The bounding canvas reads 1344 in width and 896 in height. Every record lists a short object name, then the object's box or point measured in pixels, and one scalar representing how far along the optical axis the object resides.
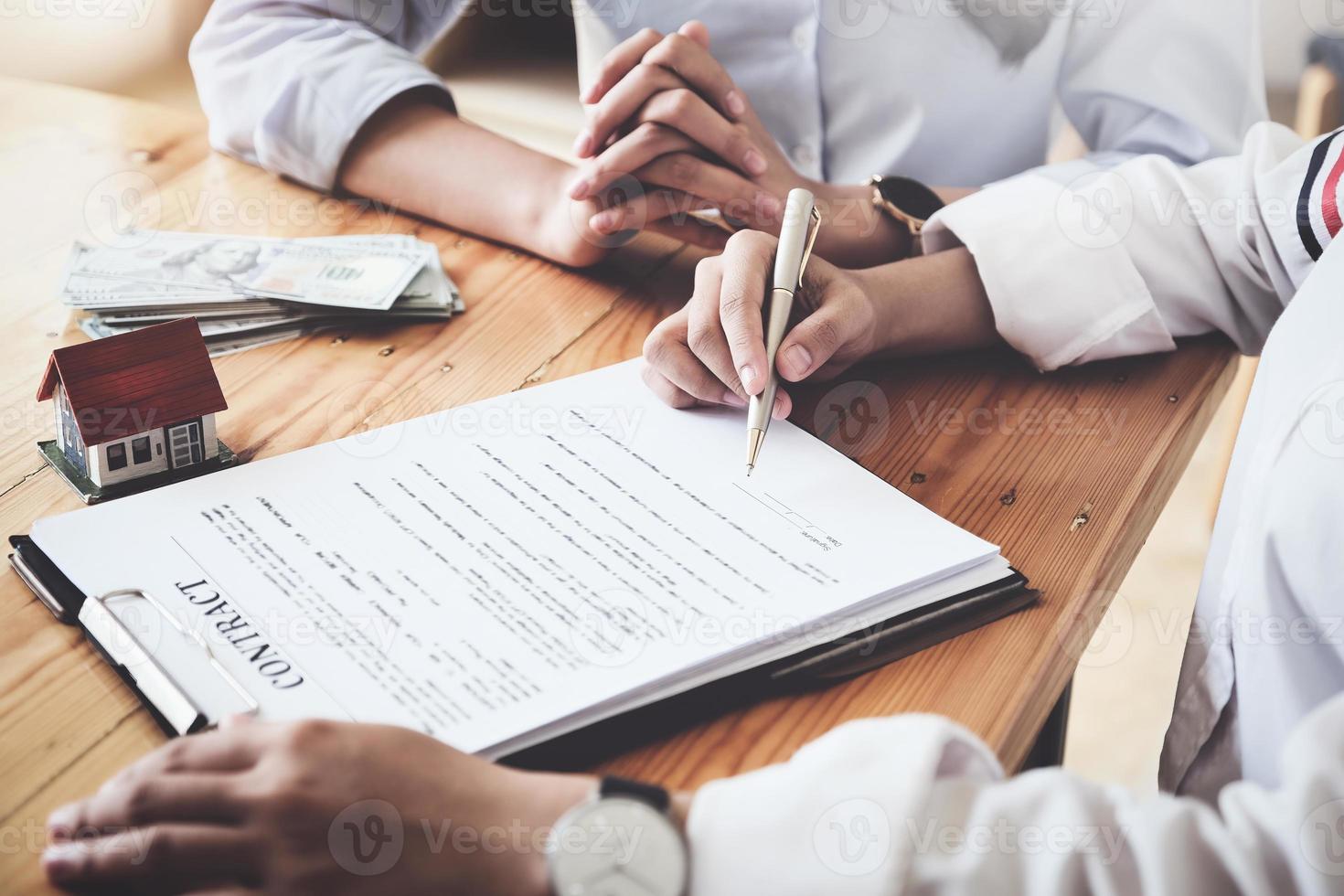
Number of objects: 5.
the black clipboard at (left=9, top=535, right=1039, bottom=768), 0.49
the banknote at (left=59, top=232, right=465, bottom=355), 0.82
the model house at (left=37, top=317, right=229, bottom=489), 0.63
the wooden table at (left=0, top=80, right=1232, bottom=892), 0.51
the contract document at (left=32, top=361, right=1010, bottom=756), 0.51
